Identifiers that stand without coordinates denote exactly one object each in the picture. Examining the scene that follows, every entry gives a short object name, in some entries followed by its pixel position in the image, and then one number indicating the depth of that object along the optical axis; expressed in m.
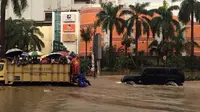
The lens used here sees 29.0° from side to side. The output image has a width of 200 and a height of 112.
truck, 26.31
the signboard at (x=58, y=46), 78.66
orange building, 80.62
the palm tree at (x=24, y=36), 73.86
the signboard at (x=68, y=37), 90.69
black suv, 30.47
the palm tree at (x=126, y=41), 73.06
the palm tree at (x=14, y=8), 39.34
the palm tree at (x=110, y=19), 66.44
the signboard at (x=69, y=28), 90.31
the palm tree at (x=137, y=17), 66.56
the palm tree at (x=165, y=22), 65.00
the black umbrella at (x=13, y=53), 28.34
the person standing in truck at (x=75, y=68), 25.98
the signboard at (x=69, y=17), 90.38
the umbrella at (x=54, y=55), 28.90
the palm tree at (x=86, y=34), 76.01
